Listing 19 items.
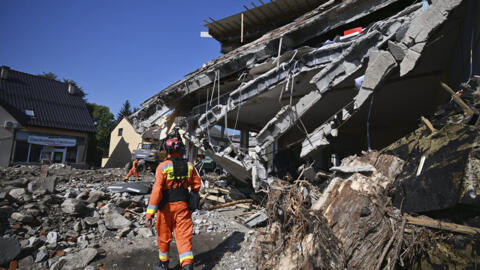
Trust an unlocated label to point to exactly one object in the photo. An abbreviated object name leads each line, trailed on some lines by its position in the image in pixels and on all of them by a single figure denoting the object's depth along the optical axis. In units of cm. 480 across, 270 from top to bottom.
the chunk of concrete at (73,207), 497
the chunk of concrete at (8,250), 334
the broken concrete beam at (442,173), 229
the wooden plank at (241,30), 865
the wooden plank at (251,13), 782
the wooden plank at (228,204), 680
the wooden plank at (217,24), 873
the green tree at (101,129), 2740
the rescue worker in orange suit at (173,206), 338
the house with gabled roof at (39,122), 1684
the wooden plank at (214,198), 731
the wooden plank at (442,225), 223
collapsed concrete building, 418
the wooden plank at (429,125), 325
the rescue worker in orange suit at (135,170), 1152
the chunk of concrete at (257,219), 545
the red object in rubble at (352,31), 511
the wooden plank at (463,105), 282
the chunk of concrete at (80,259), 343
